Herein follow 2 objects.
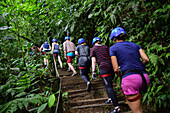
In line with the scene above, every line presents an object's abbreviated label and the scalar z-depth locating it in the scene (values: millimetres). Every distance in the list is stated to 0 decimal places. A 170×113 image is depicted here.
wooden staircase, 4109
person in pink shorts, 2072
